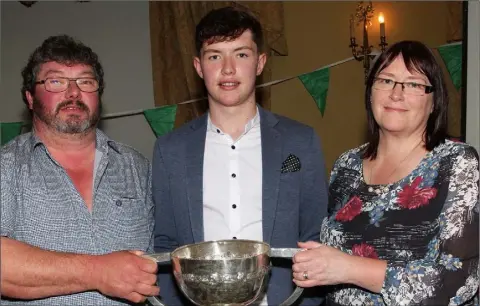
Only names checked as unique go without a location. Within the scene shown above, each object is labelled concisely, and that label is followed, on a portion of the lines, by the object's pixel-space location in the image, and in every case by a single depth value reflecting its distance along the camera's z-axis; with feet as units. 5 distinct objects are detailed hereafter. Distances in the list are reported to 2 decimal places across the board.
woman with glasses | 5.09
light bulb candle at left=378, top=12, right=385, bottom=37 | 13.88
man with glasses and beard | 5.55
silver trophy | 4.61
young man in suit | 6.54
